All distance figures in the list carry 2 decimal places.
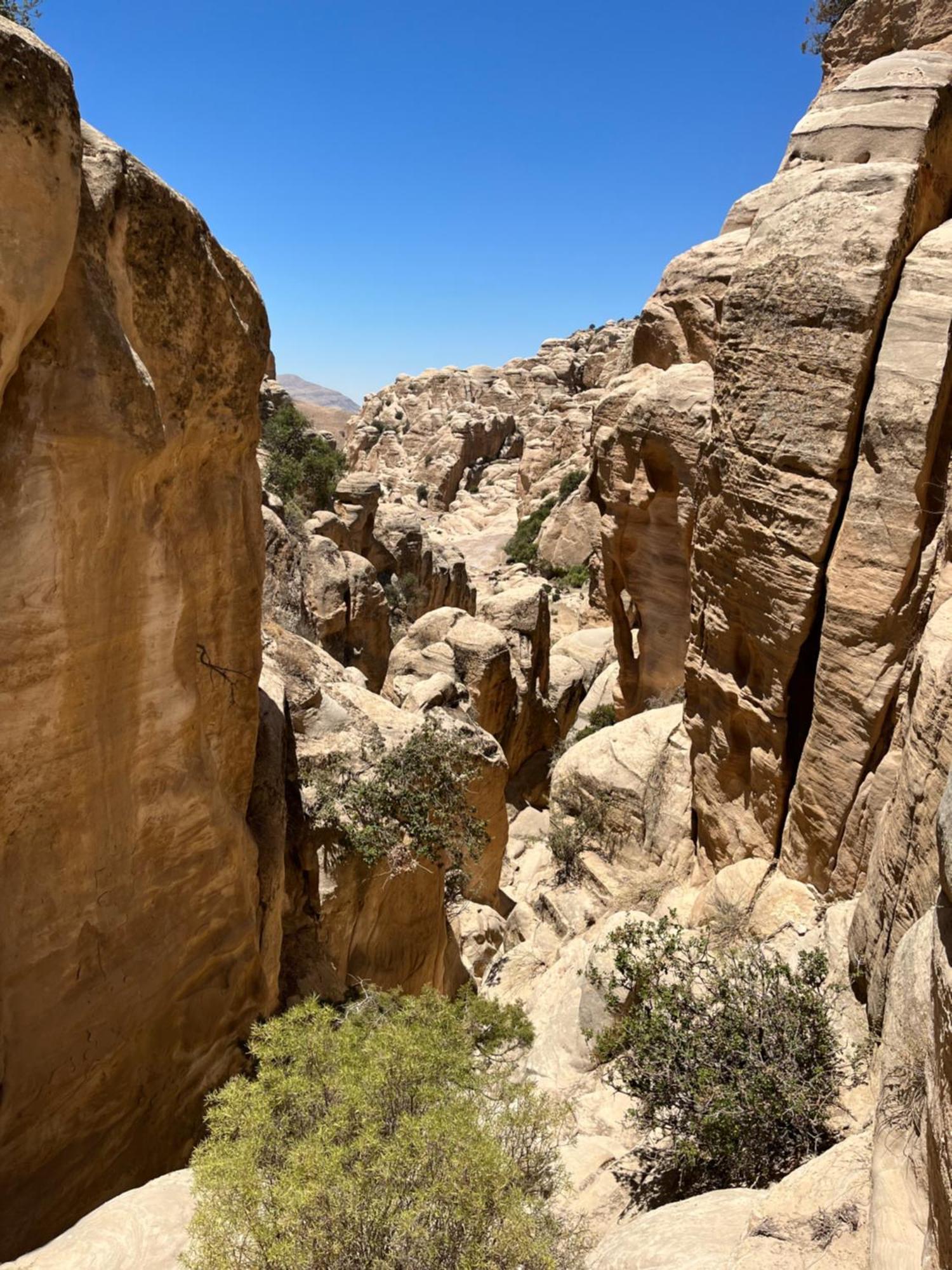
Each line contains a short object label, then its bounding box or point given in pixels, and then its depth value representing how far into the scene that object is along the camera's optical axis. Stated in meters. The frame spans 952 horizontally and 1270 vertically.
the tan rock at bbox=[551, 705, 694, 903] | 13.02
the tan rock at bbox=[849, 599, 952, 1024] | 5.75
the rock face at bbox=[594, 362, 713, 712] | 13.77
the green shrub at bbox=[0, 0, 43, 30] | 6.49
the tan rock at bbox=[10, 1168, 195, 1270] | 5.04
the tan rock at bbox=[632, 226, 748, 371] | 13.66
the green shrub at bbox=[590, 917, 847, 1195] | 5.89
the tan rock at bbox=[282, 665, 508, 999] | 10.45
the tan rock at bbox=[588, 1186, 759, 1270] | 4.62
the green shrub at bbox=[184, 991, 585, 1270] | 4.32
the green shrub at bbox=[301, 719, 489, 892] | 10.89
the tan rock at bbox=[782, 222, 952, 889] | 8.35
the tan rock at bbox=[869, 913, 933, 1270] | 3.76
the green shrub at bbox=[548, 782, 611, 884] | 13.95
